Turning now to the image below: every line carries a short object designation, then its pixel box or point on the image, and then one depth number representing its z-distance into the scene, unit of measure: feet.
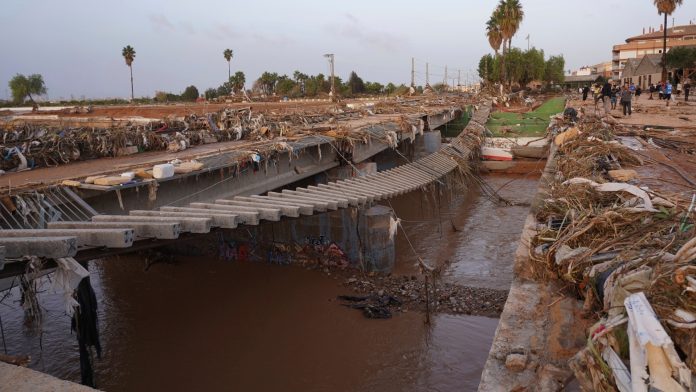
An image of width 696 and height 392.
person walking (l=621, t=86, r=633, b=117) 79.87
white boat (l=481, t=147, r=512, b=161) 98.48
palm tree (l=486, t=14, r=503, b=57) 208.95
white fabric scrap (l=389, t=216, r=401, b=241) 43.80
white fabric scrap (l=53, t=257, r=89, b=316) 18.19
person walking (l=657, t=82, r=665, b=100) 117.70
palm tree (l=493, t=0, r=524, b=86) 195.21
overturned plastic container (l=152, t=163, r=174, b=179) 32.40
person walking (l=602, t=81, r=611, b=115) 83.65
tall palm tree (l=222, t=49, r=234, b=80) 264.72
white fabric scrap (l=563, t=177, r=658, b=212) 18.70
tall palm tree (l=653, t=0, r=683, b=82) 137.08
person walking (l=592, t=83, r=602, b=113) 91.11
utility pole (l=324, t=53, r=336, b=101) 136.50
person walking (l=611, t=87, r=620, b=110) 98.12
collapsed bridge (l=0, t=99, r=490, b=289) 17.41
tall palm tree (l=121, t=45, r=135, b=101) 234.17
